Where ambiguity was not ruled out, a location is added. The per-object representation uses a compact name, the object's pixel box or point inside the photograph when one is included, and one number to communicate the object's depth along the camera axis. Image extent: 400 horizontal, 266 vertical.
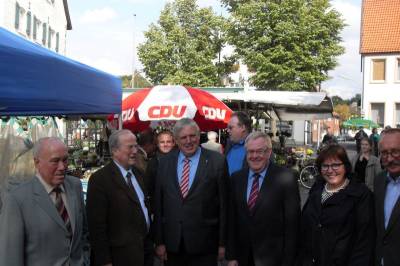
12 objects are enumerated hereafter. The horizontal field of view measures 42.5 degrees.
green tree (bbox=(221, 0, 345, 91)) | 30.84
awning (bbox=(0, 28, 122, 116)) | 3.68
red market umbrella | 8.59
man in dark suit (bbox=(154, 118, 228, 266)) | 4.33
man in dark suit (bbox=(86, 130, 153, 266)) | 4.02
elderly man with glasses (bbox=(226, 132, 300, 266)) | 4.03
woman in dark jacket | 3.60
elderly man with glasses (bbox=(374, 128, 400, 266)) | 3.44
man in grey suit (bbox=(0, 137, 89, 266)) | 3.15
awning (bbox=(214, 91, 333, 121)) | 12.33
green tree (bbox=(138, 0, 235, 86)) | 36.38
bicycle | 15.38
